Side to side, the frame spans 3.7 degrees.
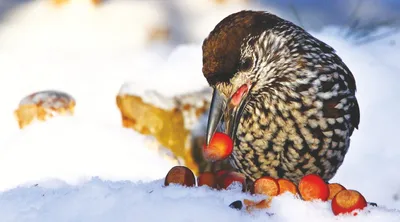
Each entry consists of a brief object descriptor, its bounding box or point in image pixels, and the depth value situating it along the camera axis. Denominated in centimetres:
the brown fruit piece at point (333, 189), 474
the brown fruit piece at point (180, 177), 475
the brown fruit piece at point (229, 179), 479
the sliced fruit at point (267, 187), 473
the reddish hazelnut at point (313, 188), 472
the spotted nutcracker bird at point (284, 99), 493
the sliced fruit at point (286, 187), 474
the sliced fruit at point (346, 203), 468
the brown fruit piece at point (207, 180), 480
